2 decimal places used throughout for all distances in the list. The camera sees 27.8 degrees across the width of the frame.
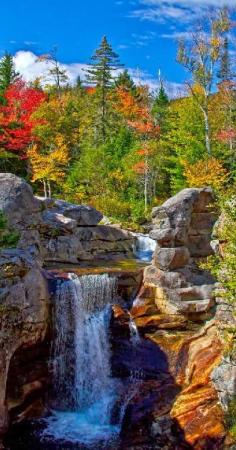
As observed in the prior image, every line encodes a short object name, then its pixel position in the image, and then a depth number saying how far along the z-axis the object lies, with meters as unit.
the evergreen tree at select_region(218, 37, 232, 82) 34.19
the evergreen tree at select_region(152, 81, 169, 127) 48.91
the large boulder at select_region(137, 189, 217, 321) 21.56
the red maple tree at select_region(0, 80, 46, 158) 38.38
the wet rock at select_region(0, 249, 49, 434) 15.81
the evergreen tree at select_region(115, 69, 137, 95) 59.89
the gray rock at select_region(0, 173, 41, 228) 23.00
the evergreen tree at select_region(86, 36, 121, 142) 50.64
